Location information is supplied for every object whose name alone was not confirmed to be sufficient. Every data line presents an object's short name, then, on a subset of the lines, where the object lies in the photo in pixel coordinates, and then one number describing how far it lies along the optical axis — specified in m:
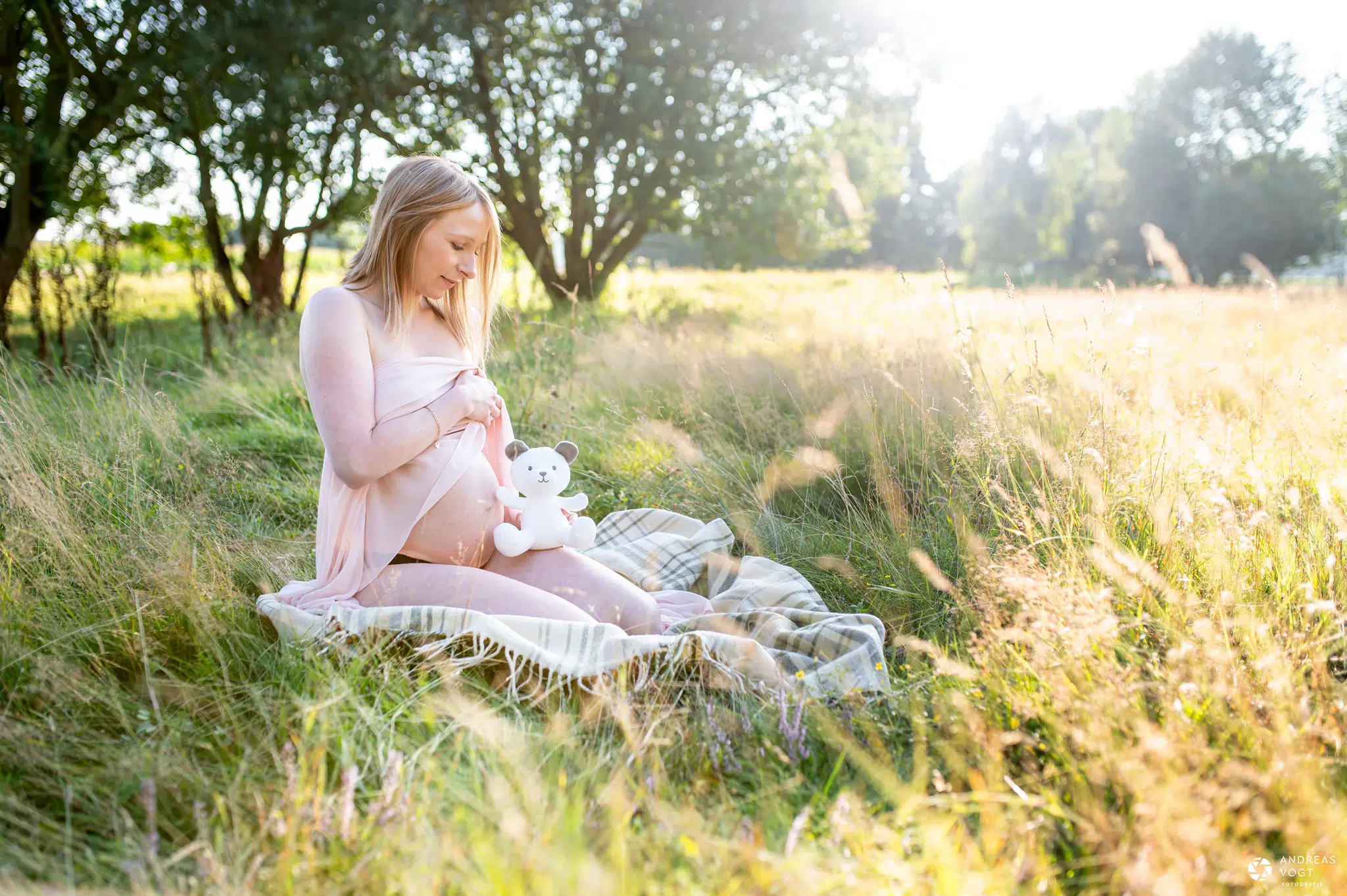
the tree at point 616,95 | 9.63
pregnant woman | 2.17
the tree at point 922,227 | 46.81
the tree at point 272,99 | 8.07
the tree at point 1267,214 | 26.00
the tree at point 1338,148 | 25.47
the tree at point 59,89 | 7.72
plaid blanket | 2.08
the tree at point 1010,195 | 39.16
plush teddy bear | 2.37
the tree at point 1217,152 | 26.53
